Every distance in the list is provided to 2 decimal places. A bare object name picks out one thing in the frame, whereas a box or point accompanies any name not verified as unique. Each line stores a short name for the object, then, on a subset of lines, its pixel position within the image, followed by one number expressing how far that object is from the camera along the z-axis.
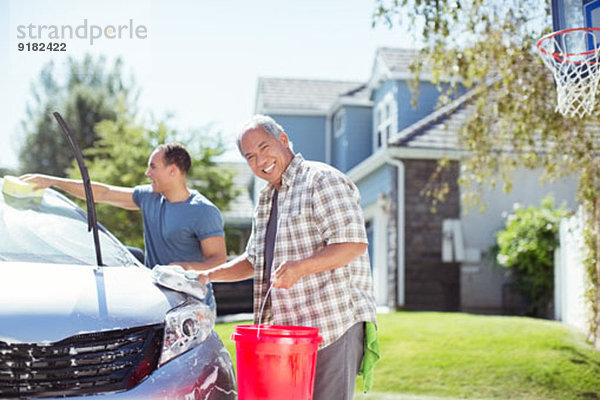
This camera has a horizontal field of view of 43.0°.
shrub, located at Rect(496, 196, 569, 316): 12.15
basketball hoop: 5.49
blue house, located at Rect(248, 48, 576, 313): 14.16
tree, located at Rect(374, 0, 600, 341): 8.06
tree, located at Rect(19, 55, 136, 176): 31.27
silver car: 2.58
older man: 3.01
